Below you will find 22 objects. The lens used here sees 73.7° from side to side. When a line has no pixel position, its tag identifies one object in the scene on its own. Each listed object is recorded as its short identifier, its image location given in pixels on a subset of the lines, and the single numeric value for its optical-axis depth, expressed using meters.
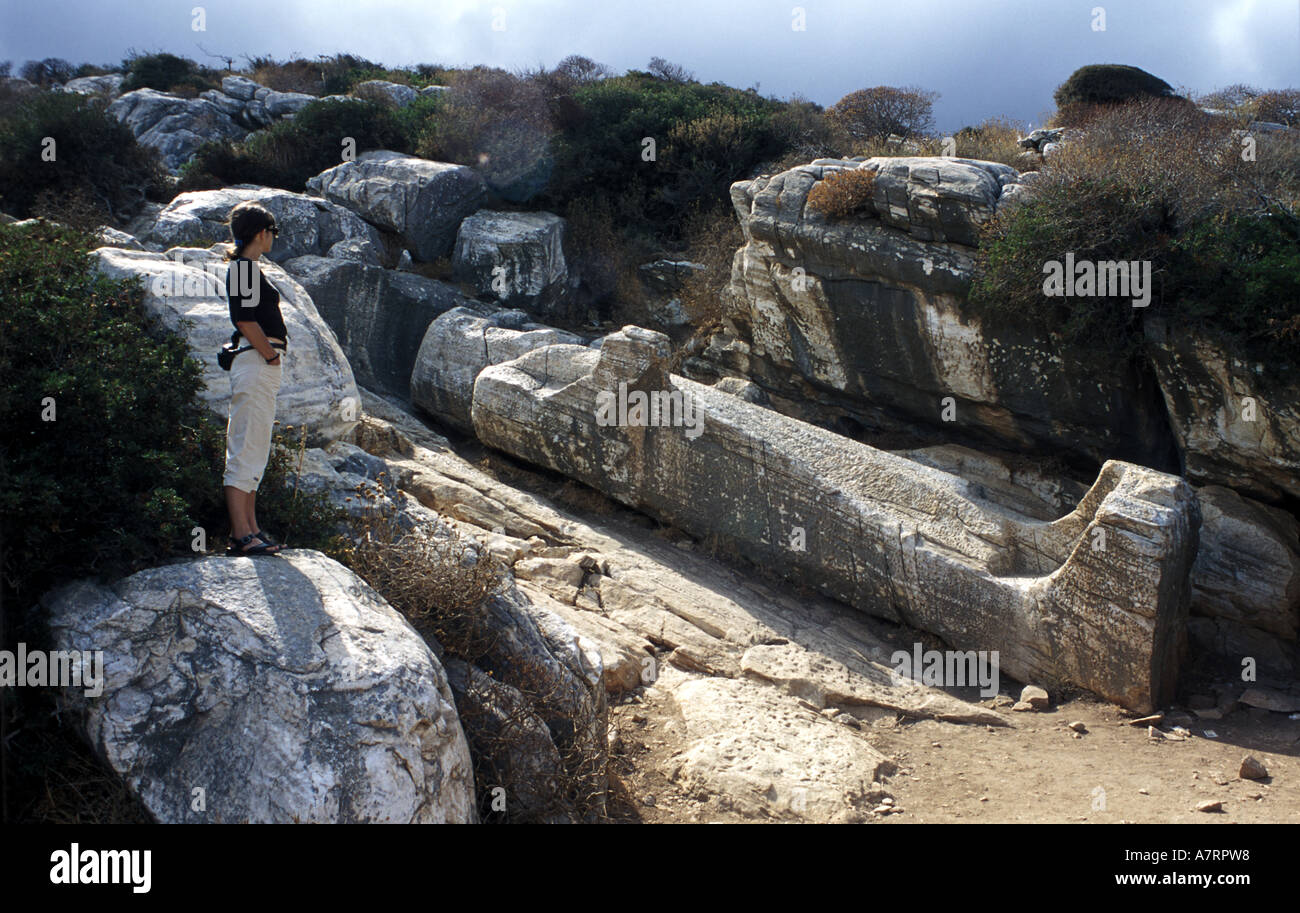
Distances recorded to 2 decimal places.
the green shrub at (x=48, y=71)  30.25
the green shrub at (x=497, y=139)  15.44
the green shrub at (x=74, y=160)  12.15
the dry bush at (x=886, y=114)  16.75
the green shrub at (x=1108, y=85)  16.80
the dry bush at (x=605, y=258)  14.42
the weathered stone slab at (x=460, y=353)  10.52
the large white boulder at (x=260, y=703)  3.62
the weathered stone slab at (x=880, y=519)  6.86
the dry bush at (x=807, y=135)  15.56
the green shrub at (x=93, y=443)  4.17
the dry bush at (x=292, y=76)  25.31
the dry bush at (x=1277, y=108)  14.60
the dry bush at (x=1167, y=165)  8.55
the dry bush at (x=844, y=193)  9.82
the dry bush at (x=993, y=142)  12.26
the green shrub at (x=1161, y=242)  7.82
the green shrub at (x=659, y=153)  15.91
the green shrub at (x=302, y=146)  15.26
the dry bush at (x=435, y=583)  5.11
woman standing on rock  4.57
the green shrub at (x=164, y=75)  25.14
